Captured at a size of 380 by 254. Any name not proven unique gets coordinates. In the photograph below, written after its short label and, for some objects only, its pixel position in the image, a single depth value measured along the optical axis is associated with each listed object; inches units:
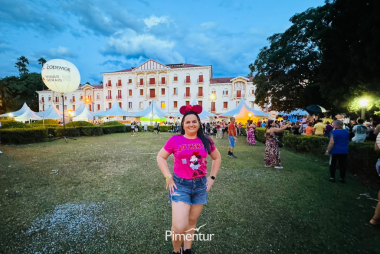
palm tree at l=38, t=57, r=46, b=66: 2249.0
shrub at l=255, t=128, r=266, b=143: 536.1
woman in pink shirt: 75.8
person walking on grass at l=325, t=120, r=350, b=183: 184.9
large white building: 1540.4
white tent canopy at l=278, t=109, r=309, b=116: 700.9
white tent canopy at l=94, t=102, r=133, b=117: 847.7
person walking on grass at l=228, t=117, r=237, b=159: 320.5
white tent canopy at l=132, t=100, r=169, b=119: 839.1
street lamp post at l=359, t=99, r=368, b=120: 376.5
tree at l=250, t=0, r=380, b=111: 291.1
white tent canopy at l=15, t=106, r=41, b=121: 902.3
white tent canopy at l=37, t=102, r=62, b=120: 822.3
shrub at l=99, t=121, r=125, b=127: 935.0
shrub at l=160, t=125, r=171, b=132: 1092.5
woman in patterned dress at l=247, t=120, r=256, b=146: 491.2
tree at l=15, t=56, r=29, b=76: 2168.9
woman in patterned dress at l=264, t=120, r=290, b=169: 246.5
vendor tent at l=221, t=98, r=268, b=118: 730.6
